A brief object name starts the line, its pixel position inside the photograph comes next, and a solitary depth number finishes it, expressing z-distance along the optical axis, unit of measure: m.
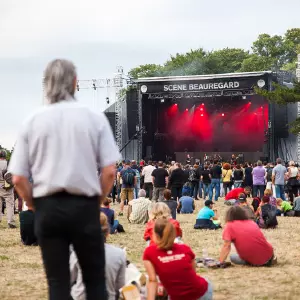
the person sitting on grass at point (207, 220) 15.80
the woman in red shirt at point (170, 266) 6.27
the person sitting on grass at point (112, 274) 6.15
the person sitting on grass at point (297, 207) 19.72
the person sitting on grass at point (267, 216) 15.82
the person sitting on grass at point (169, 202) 15.84
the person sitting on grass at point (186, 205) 20.62
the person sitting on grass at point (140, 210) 17.47
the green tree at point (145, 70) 81.12
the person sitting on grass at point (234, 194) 18.10
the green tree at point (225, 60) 75.69
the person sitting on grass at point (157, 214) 9.20
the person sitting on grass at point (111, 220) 13.39
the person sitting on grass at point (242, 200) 15.31
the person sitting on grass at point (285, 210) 19.80
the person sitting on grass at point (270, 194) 15.98
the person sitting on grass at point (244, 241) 9.65
